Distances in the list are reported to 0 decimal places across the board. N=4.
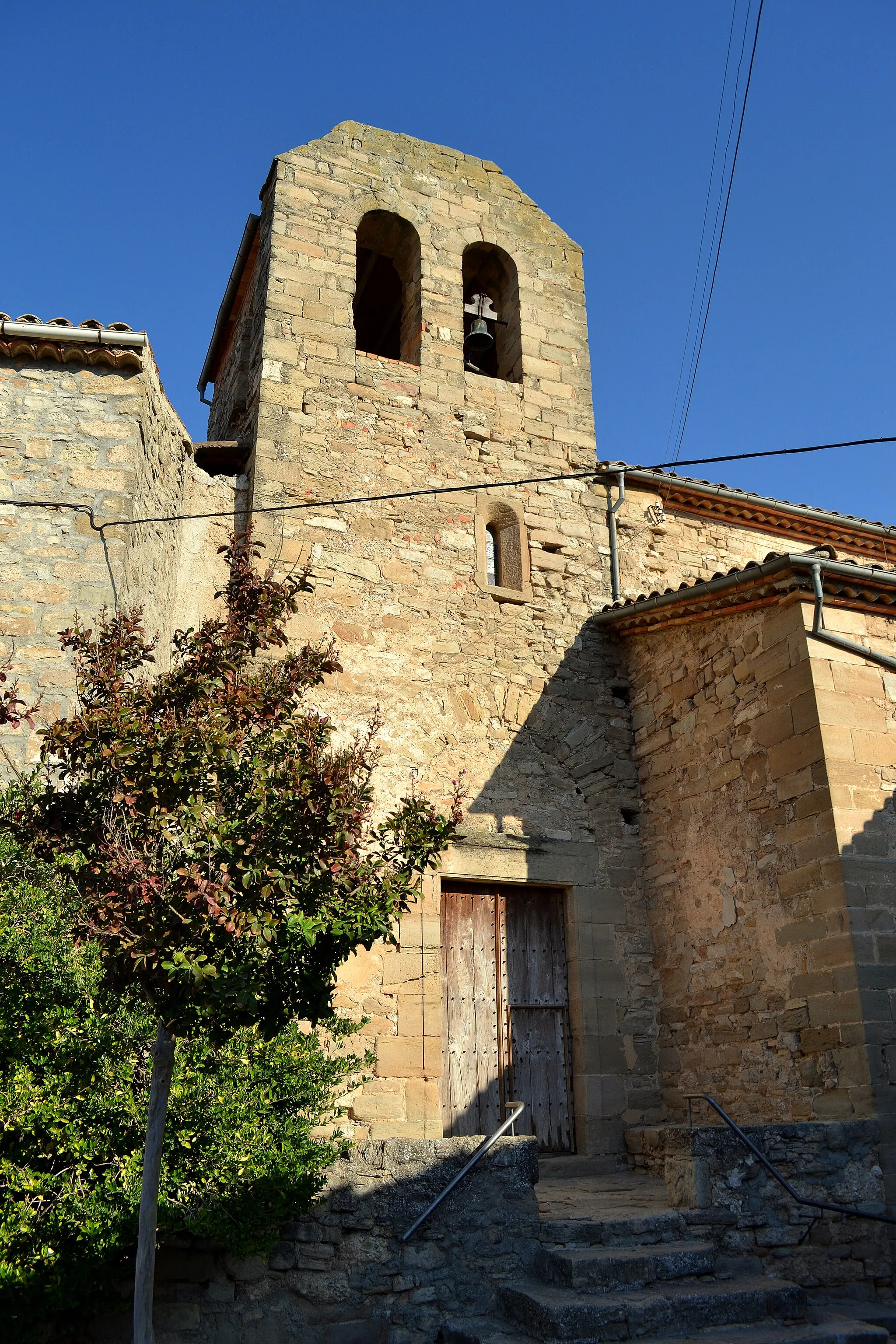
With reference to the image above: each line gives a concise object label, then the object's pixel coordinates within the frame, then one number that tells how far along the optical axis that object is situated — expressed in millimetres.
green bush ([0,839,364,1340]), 4551
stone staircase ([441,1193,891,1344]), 5074
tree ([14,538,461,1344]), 3953
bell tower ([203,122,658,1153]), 8148
